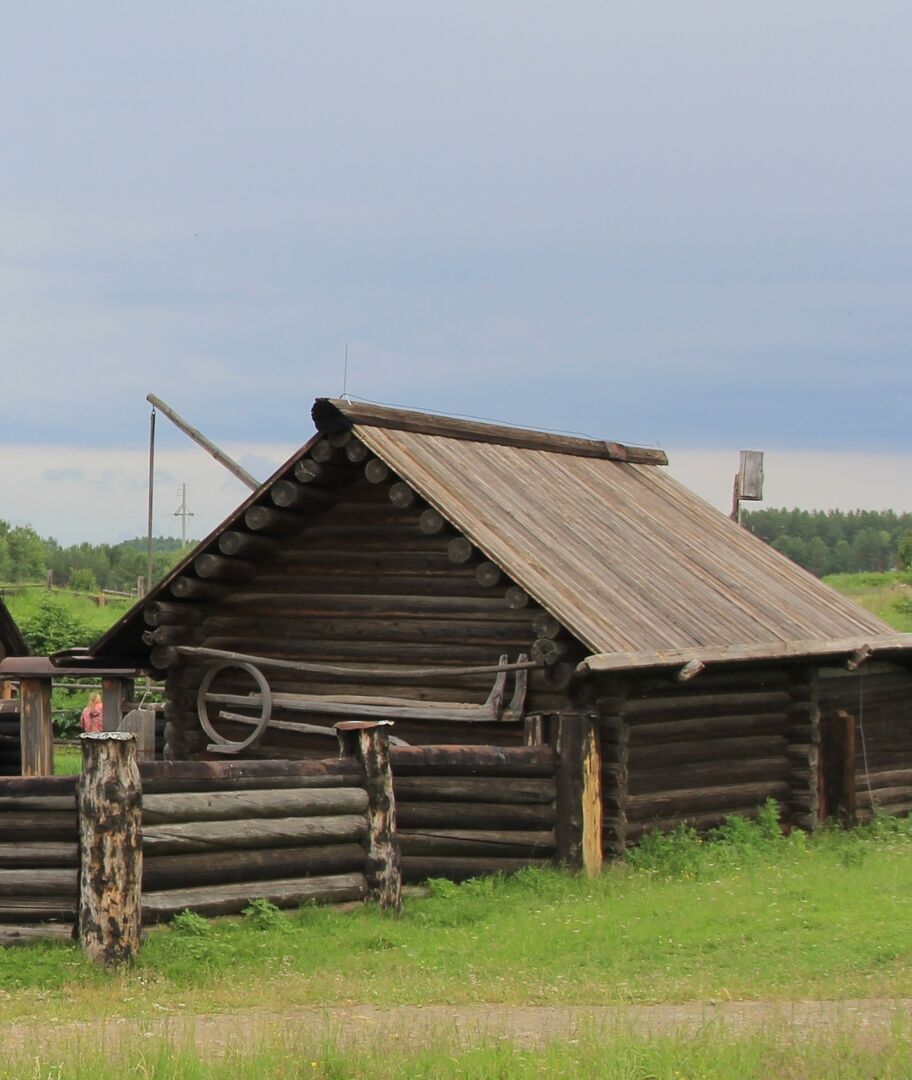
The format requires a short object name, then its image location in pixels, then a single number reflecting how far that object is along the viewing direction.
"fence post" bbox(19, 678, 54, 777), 20.27
